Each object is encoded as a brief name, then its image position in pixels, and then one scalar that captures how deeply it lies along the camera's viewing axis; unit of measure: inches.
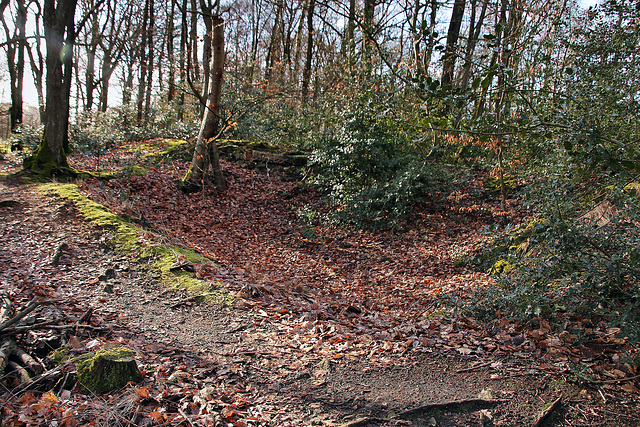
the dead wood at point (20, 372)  104.4
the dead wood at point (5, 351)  105.6
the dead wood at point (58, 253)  208.4
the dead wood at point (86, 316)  141.5
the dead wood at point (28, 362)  109.6
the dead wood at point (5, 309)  127.6
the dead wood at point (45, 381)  101.8
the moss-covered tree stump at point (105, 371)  107.1
